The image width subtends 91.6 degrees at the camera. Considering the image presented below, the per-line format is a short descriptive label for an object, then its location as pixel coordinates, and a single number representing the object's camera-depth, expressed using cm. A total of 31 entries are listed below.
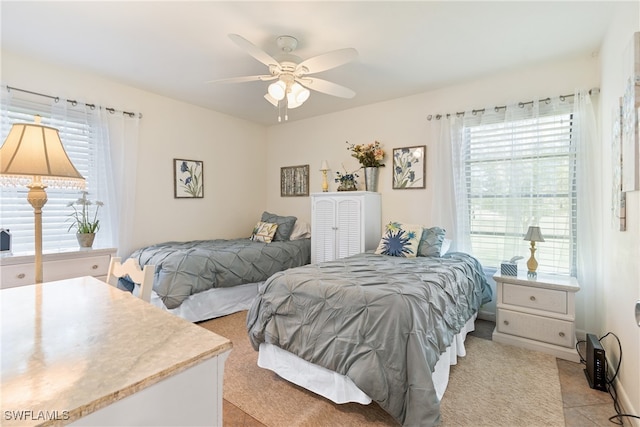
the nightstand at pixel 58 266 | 237
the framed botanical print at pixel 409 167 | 373
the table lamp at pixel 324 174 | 434
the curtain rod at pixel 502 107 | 275
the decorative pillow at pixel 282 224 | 436
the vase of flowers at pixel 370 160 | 399
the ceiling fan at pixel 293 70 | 212
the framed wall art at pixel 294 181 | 482
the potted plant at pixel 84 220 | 300
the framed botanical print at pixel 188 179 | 407
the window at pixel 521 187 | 289
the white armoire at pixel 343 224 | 371
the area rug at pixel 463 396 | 176
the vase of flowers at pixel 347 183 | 411
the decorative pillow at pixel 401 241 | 312
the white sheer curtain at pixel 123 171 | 341
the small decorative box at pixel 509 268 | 280
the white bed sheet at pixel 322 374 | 177
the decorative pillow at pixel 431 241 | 310
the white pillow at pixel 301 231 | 448
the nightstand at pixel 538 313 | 249
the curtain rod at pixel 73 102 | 286
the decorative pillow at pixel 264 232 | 426
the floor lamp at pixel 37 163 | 117
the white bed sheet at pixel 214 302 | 309
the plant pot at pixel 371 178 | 403
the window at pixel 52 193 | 283
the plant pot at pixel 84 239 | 299
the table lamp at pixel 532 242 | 272
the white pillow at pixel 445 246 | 318
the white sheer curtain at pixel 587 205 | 271
